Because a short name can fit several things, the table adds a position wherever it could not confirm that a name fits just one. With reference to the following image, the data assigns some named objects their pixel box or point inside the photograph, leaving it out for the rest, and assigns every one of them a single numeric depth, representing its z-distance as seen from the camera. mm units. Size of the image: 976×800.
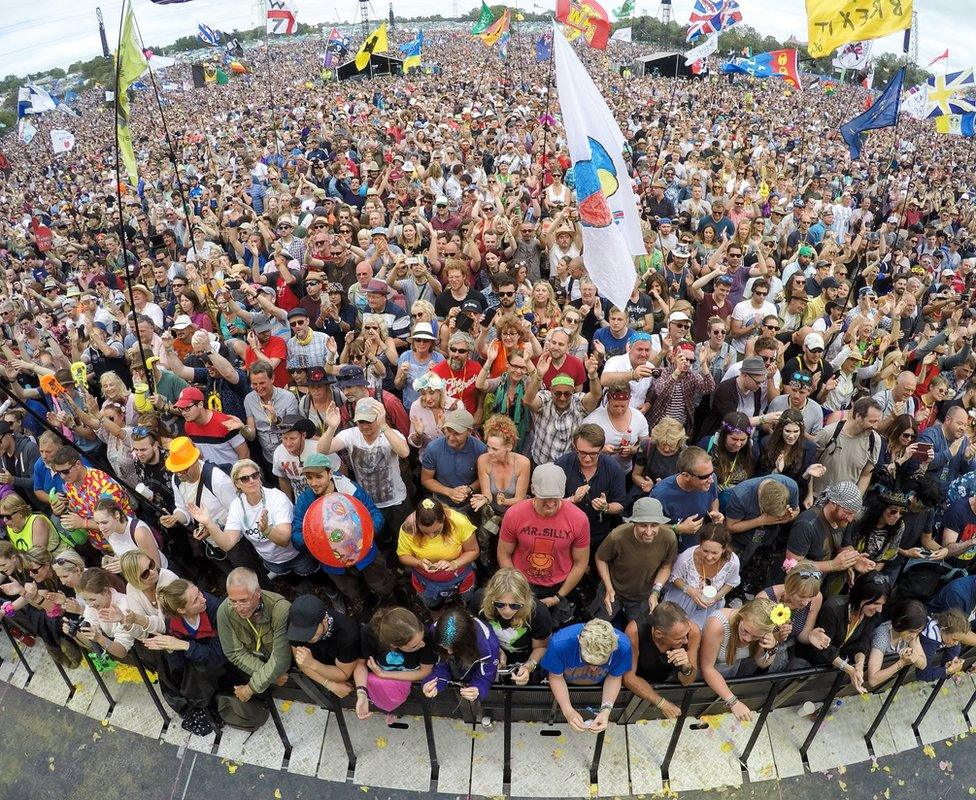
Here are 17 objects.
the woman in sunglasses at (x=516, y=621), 3750
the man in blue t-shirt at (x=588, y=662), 3650
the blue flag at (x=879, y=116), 9953
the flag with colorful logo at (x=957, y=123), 15039
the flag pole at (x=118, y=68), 5241
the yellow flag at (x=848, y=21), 8742
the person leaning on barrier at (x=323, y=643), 3686
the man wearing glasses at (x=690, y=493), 4457
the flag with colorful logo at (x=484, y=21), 29594
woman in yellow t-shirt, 4176
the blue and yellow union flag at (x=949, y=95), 15398
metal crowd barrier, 4222
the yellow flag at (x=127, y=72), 5449
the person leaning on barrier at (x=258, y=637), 3971
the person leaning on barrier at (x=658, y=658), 3883
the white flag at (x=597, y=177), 5414
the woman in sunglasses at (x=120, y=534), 4367
